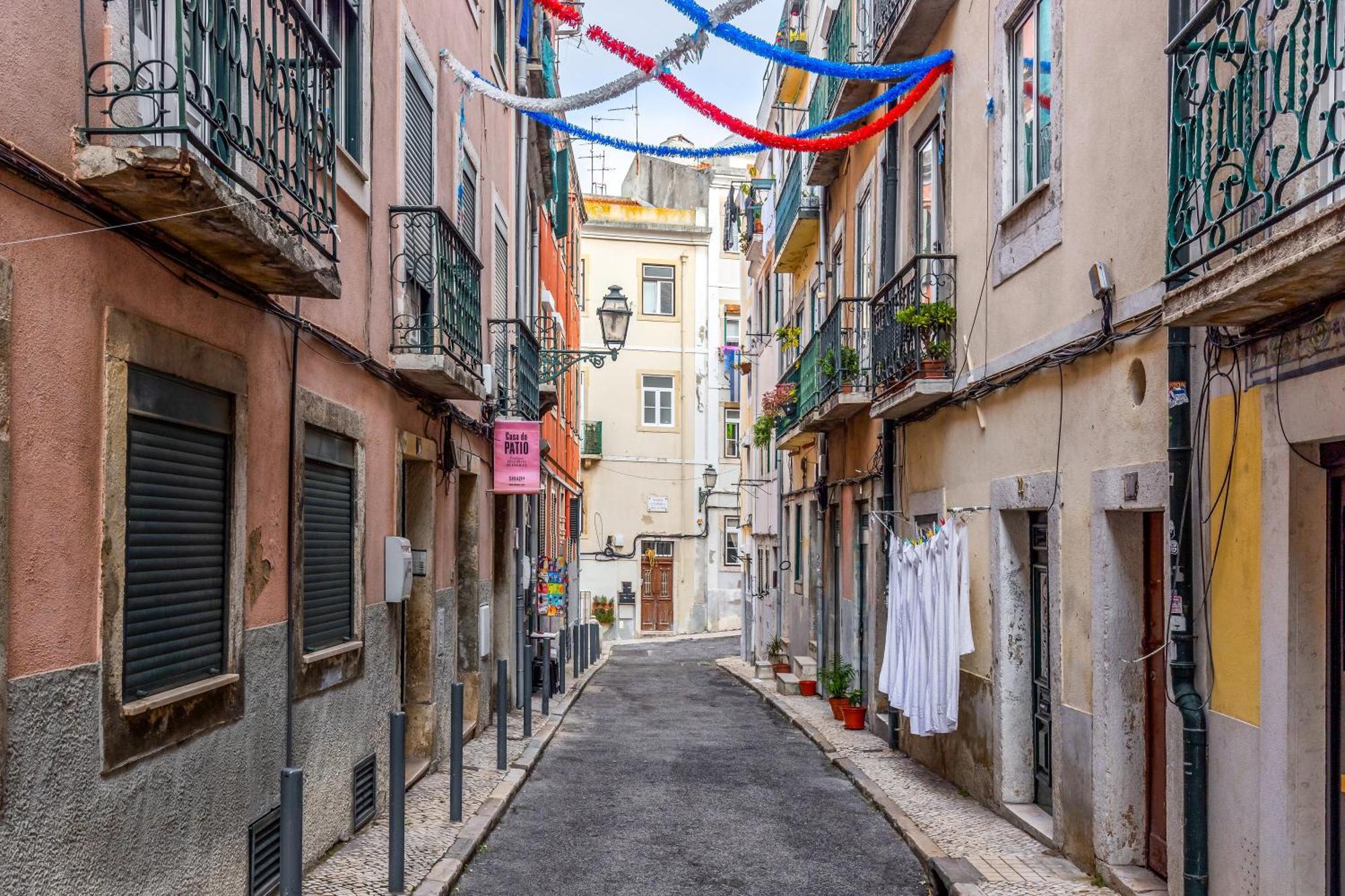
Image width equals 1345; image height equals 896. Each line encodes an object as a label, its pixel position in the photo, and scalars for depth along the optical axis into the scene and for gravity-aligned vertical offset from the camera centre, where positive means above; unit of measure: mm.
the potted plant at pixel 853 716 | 14539 -2369
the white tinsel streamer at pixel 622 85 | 7117 +2703
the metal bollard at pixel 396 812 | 7027 -1690
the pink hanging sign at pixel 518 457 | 14430 +569
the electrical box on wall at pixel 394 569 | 9508 -471
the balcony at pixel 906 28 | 11398 +4468
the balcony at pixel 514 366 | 15266 +1756
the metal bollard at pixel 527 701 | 13375 -2053
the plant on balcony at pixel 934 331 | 11031 +1559
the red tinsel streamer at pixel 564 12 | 8609 +3404
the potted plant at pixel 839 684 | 15501 -2193
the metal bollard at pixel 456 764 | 8875 -1795
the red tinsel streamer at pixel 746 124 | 8203 +3010
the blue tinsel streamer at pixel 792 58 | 7281 +3080
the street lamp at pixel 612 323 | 17953 +2635
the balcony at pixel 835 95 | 14172 +5057
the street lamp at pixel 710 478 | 37559 +890
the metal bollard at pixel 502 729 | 11188 -1981
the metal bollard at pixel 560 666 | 18891 -2376
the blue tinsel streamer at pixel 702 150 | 9914 +2966
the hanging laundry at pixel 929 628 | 10148 -1001
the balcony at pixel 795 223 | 19750 +4585
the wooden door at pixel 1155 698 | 7371 -1106
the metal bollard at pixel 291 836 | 5480 -1428
